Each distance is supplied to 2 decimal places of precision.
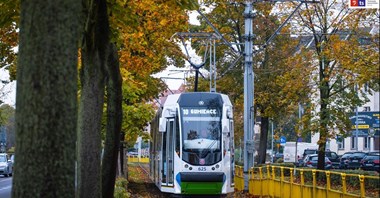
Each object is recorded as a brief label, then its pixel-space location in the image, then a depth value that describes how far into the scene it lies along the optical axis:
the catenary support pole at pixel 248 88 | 27.75
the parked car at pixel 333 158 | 52.03
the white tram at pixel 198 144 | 23.81
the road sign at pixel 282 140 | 53.54
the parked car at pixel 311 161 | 49.81
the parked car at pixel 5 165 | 52.62
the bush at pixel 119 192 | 18.12
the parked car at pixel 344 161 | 49.38
